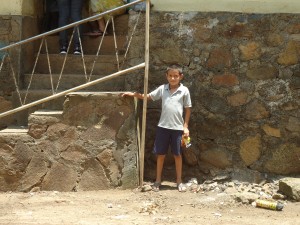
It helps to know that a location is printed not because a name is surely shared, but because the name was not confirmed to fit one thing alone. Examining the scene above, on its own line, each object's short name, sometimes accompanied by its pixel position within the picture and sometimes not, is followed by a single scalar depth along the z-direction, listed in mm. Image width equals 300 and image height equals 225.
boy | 9109
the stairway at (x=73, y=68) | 10312
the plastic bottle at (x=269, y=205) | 8180
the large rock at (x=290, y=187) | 8602
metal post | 9125
